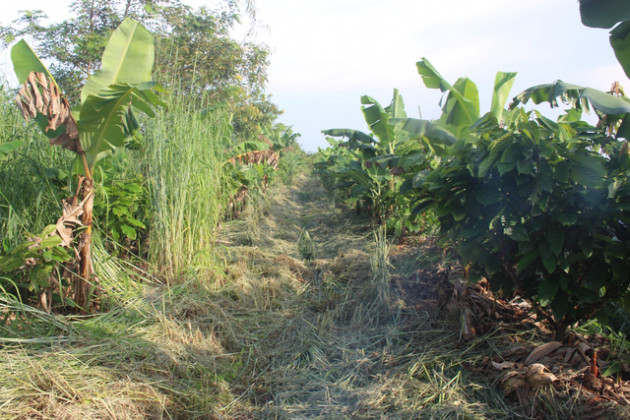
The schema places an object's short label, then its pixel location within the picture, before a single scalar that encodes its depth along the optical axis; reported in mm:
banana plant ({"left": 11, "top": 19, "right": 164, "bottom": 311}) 2992
